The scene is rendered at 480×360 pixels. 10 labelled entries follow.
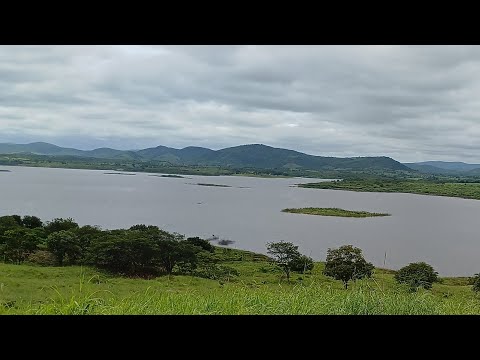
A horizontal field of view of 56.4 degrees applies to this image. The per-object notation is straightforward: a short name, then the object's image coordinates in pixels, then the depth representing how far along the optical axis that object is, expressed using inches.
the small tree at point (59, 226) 1525.6
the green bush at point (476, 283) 996.9
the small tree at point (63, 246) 1326.6
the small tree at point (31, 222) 1633.7
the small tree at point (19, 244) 1312.7
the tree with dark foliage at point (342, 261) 1118.5
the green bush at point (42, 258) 1295.5
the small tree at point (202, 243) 1574.8
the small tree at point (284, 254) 1338.1
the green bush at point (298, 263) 1251.8
